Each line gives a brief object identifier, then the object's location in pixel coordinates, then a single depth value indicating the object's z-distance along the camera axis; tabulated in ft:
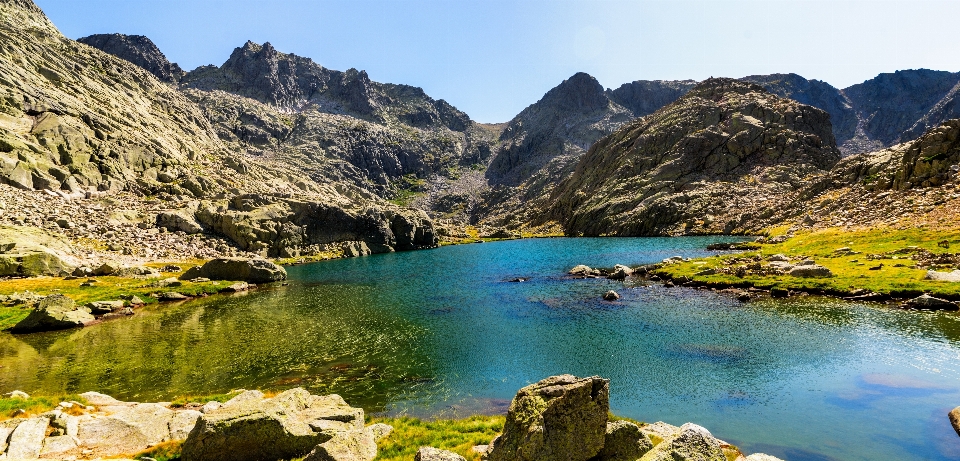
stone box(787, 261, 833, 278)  183.93
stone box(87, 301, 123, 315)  189.57
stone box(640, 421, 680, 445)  53.11
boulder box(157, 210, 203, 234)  395.55
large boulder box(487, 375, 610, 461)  41.98
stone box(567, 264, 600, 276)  267.18
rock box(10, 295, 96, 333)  163.32
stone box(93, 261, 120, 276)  267.59
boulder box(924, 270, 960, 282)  149.89
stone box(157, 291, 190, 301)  227.61
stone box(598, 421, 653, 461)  43.21
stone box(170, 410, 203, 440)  64.64
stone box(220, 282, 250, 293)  263.18
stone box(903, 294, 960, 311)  132.46
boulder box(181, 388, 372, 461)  53.57
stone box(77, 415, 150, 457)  59.26
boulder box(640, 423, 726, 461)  32.85
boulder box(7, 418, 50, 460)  53.21
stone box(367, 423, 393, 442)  65.77
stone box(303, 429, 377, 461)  49.47
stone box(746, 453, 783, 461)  44.68
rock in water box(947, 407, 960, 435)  67.93
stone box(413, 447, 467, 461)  43.80
